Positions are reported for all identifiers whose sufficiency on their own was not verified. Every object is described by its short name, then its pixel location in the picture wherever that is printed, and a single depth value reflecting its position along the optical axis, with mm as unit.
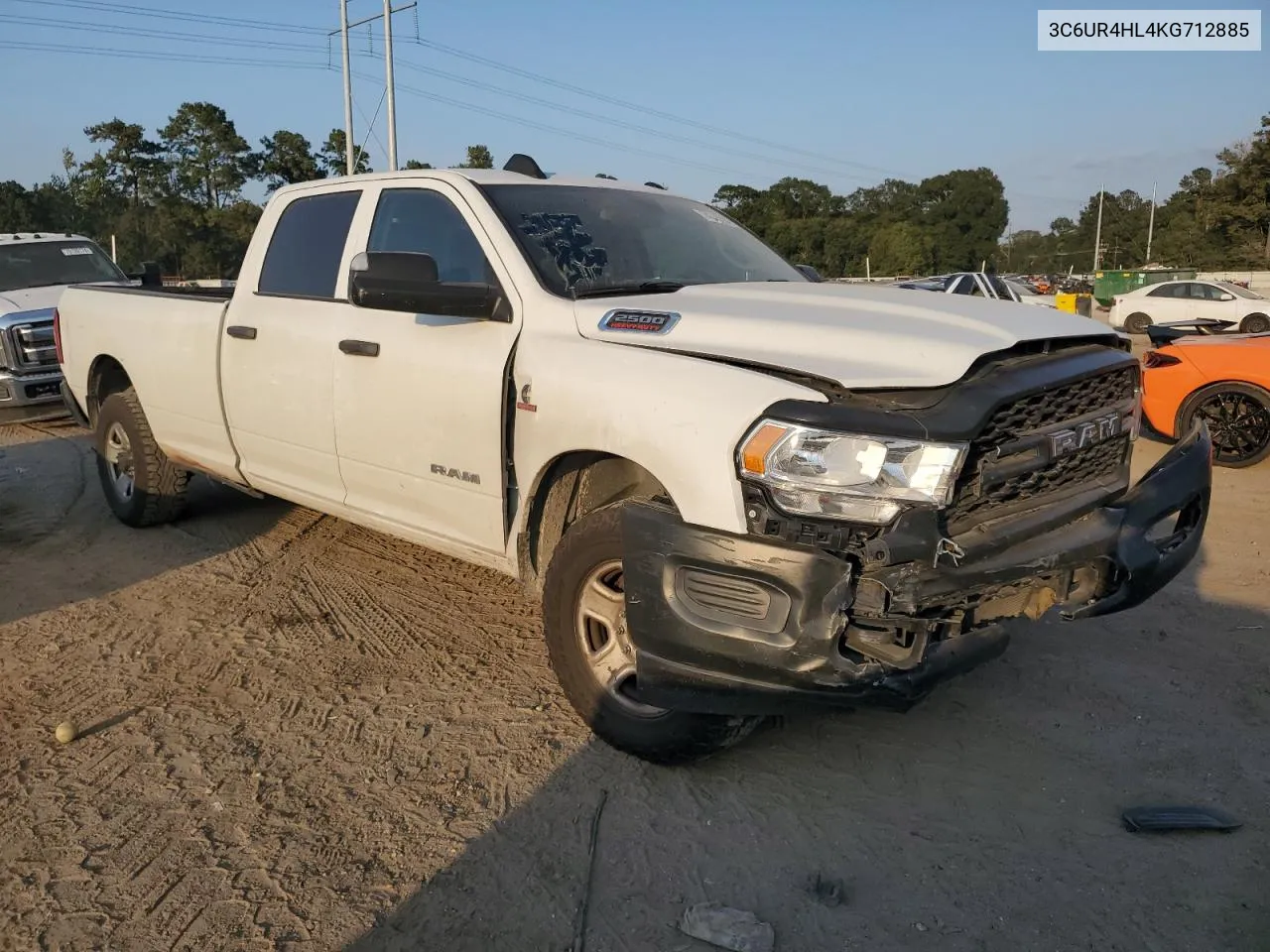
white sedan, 24594
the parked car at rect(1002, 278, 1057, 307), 20255
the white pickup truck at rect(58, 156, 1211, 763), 2594
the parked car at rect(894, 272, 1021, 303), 16438
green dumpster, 45344
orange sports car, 7691
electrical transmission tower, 31297
